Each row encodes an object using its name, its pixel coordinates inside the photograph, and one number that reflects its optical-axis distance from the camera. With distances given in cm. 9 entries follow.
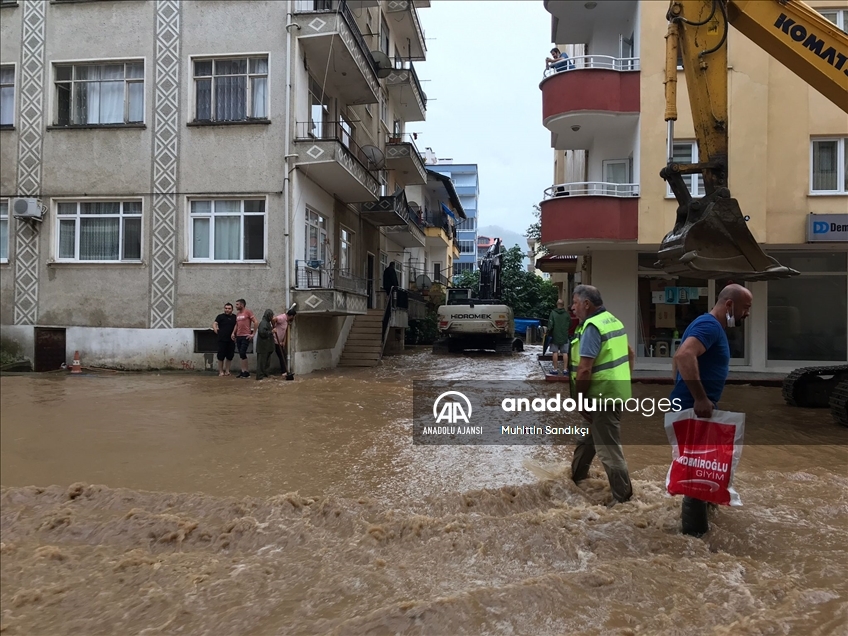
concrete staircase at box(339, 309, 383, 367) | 1709
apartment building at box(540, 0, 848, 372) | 1387
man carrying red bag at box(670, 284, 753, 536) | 425
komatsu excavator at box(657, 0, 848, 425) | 720
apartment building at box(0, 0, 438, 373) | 1312
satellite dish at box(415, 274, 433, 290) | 3147
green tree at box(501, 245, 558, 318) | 3562
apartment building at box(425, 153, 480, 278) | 8438
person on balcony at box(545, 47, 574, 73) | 1466
